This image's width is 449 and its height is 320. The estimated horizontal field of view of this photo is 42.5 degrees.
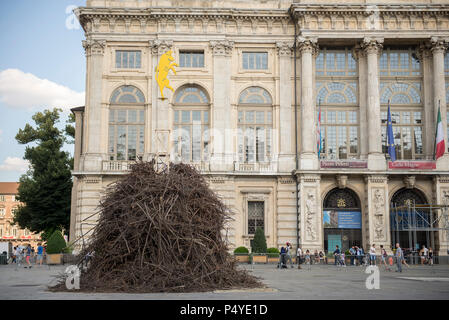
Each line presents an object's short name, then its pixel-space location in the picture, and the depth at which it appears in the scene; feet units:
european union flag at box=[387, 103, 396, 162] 145.48
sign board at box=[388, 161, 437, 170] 146.61
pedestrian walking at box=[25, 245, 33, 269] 132.46
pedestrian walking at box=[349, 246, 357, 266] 138.02
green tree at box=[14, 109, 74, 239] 187.11
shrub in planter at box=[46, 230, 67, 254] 138.72
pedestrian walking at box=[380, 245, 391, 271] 123.67
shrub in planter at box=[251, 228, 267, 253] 139.23
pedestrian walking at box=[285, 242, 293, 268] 124.22
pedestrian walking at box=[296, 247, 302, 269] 124.47
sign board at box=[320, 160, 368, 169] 146.55
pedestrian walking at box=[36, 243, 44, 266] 146.10
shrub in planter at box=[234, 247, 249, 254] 138.92
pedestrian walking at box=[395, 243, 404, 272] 110.56
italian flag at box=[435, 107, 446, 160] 142.61
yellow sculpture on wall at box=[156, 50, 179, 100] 141.86
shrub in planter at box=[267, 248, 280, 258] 136.77
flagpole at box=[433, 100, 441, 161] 144.87
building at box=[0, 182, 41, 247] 445.13
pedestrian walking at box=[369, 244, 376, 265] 123.24
